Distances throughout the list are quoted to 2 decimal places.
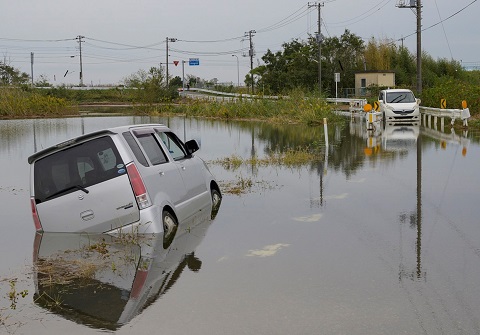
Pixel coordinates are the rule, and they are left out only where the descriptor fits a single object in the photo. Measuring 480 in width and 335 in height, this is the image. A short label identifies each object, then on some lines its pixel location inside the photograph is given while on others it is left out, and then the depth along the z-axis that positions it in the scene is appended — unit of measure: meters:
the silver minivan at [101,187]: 10.11
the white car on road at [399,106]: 39.25
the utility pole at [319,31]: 76.95
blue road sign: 130.62
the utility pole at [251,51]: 107.12
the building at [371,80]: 82.81
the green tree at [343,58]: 87.56
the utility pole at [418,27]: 50.81
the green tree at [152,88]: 74.00
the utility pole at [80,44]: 134.50
